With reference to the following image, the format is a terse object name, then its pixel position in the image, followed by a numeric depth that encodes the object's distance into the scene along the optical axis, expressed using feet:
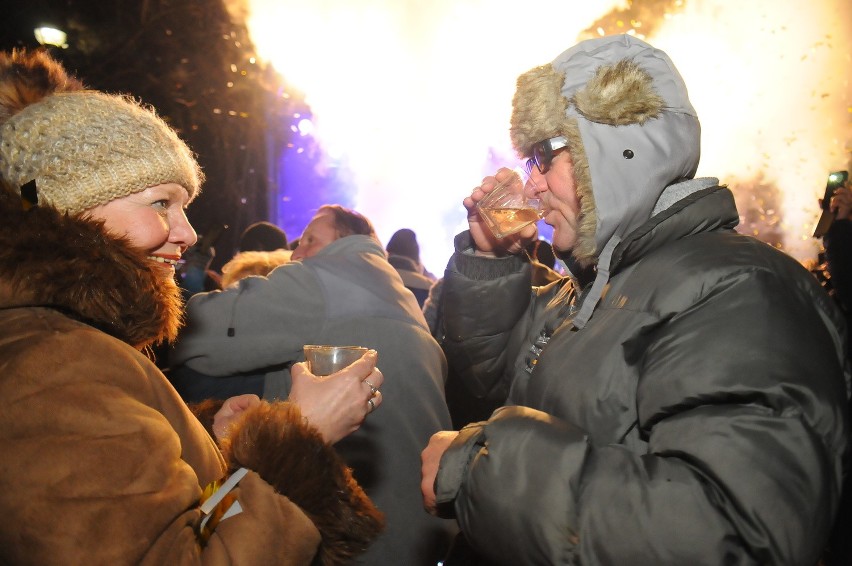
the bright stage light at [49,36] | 26.23
